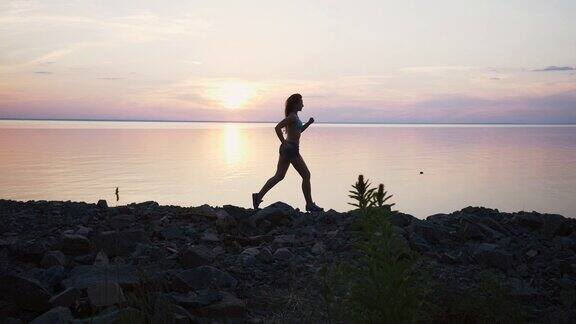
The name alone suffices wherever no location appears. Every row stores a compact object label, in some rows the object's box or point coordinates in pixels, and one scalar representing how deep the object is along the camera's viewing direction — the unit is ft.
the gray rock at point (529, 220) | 33.83
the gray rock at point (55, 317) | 16.37
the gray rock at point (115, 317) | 13.92
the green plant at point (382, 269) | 11.22
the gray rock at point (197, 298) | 18.21
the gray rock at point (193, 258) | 23.02
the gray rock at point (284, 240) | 28.04
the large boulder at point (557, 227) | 31.81
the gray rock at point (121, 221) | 31.73
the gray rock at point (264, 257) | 24.34
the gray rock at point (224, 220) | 32.01
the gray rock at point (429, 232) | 28.99
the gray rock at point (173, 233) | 29.17
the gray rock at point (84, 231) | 27.94
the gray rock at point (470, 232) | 29.84
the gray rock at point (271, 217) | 33.35
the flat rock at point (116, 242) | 25.71
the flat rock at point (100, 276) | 19.49
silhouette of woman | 38.93
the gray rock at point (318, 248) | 26.19
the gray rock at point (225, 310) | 17.92
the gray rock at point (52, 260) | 22.98
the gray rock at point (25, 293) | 18.51
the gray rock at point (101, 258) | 23.23
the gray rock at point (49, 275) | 20.56
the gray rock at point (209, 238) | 28.37
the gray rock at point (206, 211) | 34.30
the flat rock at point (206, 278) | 20.18
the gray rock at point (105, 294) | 17.80
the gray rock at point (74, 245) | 25.43
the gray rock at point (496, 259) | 24.63
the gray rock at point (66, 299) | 18.12
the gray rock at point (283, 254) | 24.66
